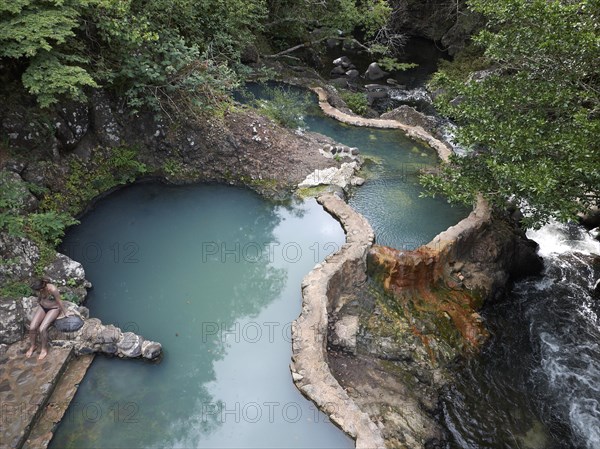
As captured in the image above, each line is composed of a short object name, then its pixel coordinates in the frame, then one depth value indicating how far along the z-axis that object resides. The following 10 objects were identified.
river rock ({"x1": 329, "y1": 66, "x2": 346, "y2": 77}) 22.79
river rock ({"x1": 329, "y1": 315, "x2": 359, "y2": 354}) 8.05
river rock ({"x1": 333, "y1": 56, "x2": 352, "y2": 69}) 23.64
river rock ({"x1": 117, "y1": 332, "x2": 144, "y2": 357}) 7.43
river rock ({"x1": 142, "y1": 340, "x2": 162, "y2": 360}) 7.41
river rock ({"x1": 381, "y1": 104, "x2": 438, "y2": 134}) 16.06
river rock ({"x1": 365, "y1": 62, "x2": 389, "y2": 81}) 22.64
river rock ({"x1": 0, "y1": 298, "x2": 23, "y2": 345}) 7.37
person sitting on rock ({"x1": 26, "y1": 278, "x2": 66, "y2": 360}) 7.33
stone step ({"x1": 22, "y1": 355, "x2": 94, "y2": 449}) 6.34
